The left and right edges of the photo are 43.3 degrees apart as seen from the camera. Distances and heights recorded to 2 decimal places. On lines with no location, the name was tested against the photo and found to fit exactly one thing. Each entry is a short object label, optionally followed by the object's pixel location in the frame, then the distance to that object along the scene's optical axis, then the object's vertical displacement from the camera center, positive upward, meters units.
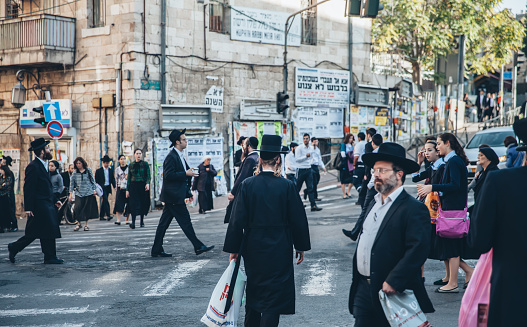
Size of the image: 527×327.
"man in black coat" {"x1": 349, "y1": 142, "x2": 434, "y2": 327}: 4.25 -0.69
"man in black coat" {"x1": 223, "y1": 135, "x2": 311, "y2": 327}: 5.41 -0.84
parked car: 20.33 -0.05
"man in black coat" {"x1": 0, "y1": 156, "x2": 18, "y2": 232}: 16.56 -1.65
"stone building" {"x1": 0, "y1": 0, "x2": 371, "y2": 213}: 20.47 +2.51
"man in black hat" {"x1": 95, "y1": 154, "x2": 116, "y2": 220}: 18.09 -1.17
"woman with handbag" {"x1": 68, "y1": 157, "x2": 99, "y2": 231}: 15.23 -1.24
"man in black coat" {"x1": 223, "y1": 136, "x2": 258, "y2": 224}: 10.72 -0.44
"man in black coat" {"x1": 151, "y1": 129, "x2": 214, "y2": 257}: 10.20 -0.83
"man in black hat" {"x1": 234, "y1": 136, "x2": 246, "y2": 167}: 14.70 -0.45
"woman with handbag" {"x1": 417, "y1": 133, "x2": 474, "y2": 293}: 7.49 -0.61
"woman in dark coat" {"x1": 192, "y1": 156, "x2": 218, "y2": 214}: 17.67 -1.32
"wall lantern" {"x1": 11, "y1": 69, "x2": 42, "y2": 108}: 19.33 +1.25
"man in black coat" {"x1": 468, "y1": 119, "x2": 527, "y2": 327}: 3.68 -0.55
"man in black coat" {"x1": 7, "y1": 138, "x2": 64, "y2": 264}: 9.96 -1.09
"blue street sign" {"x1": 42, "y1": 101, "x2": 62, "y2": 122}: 21.45 +0.91
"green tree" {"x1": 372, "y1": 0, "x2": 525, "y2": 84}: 31.64 +5.38
